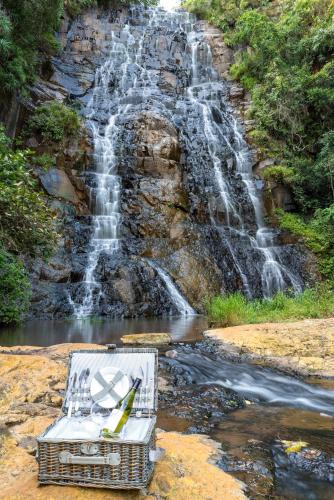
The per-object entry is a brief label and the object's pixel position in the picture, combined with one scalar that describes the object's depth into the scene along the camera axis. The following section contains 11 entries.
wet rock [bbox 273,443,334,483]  3.42
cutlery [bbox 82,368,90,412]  3.12
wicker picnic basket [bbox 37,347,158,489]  2.40
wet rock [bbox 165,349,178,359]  7.05
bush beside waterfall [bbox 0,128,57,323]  6.50
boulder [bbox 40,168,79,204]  15.48
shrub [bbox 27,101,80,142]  16.50
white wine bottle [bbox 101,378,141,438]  2.48
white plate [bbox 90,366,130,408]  2.98
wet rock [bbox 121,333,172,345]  8.23
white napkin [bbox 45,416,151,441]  2.57
